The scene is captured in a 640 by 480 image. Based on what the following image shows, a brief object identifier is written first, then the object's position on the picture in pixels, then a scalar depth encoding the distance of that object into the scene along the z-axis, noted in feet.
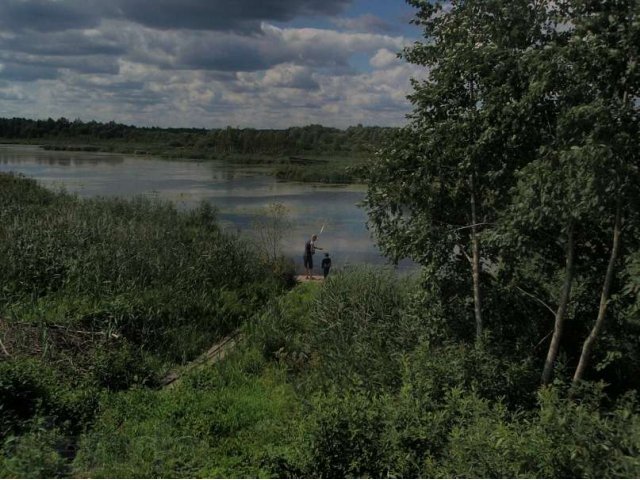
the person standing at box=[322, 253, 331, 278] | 46.65
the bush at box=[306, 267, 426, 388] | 21.09
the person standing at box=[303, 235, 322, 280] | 48.37
